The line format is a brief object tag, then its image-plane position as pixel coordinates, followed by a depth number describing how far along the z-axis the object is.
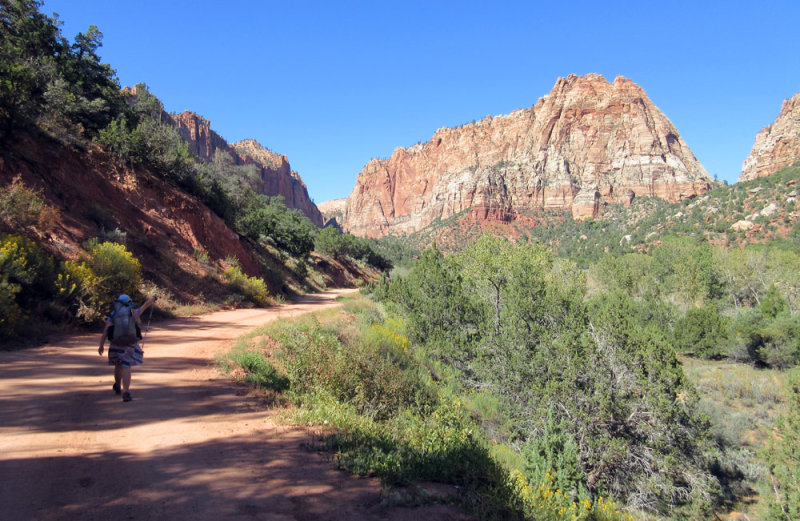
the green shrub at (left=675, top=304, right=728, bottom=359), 24.72
